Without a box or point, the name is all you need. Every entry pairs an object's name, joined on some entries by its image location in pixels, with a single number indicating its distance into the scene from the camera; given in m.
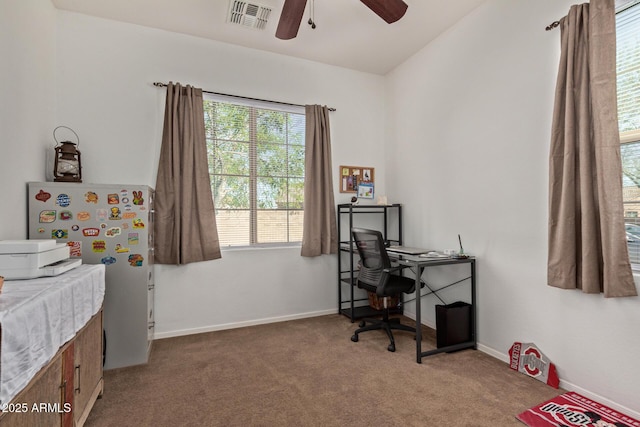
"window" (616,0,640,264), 1.86
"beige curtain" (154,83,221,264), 3.00
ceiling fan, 2.11
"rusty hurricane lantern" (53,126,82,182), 2.50
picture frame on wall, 3.83
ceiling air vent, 2.68
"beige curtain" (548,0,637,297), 1.80
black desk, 2.54
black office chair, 2.76
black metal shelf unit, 3.70
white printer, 1.53
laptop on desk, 2.96
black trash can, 2.64
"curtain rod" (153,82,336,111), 3.05
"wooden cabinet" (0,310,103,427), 1.09
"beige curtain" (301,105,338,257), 3.56
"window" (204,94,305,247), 3.33
